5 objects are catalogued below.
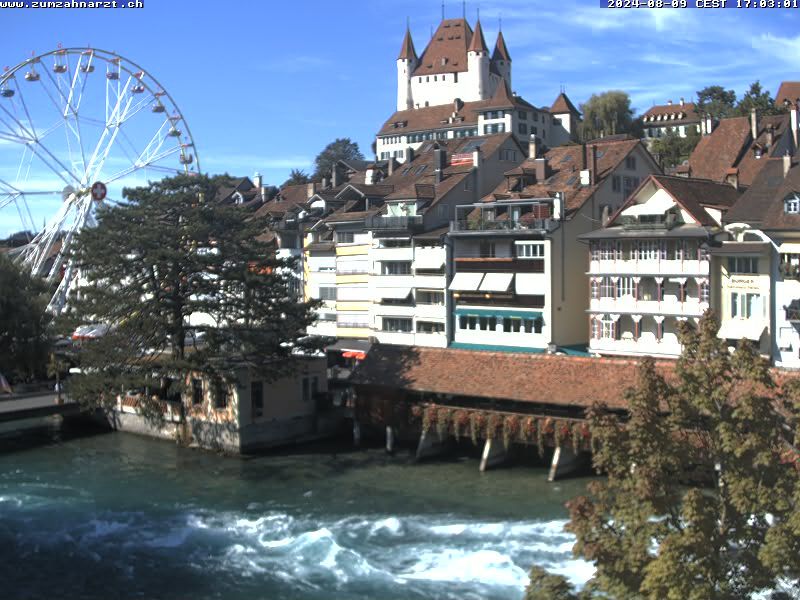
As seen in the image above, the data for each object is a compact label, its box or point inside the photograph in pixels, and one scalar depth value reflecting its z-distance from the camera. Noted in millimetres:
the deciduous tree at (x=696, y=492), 15172
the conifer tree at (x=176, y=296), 46219
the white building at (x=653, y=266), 48688
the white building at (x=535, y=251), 54688
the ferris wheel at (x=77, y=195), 62812
